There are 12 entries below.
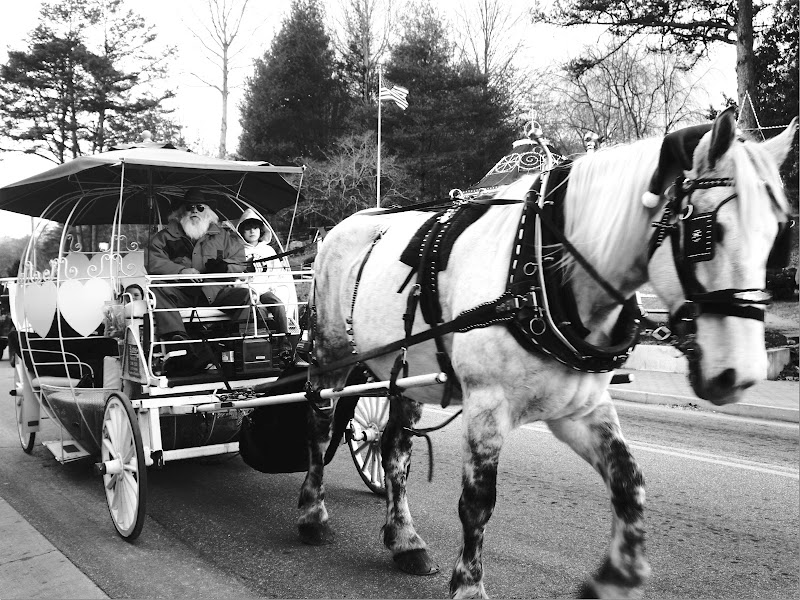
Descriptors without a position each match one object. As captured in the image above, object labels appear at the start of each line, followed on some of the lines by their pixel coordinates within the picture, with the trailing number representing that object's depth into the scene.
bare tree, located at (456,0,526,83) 32.88
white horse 2.31
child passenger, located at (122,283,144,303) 4.75
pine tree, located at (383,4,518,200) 27.42
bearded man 5.18
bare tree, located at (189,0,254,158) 25.11
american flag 19.47
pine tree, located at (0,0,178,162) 25.52
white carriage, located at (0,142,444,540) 4.49
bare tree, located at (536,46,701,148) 30.52
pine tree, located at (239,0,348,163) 31.45
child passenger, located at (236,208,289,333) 6.27
